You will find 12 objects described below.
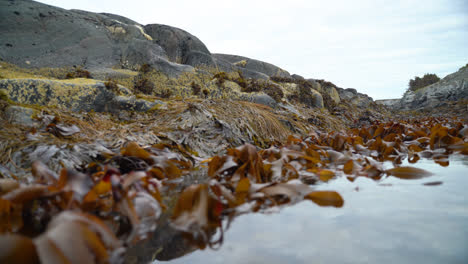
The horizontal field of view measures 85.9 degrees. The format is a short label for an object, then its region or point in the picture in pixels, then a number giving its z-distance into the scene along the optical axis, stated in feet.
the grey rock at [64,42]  16.84
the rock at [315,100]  22.18
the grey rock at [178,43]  23.44
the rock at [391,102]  61.11
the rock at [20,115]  6.79
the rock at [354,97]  44.72
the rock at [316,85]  31.21
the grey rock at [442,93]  42.29
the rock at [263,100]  14.51
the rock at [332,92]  32.53
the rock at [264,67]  38.22
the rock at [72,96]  9.07
